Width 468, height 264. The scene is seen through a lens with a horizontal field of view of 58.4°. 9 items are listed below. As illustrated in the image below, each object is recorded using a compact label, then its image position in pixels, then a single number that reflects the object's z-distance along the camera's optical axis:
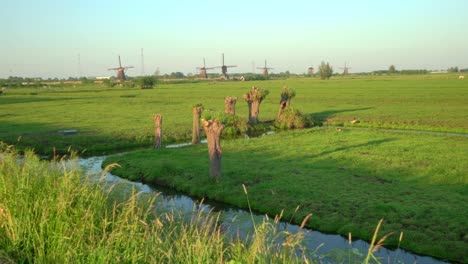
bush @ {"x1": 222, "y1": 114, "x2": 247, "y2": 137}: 35.75
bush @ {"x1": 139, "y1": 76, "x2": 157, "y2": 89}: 119.19
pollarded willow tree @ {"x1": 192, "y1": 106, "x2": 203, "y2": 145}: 29.81
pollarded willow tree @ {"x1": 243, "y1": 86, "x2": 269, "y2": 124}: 40.00
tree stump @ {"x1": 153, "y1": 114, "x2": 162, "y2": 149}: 26.89
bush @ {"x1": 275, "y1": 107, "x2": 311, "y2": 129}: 39.28
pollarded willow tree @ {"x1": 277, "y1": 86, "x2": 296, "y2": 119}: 41.38
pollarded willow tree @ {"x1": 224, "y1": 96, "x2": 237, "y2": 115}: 35.16
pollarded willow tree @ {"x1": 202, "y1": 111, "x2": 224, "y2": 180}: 18.44
